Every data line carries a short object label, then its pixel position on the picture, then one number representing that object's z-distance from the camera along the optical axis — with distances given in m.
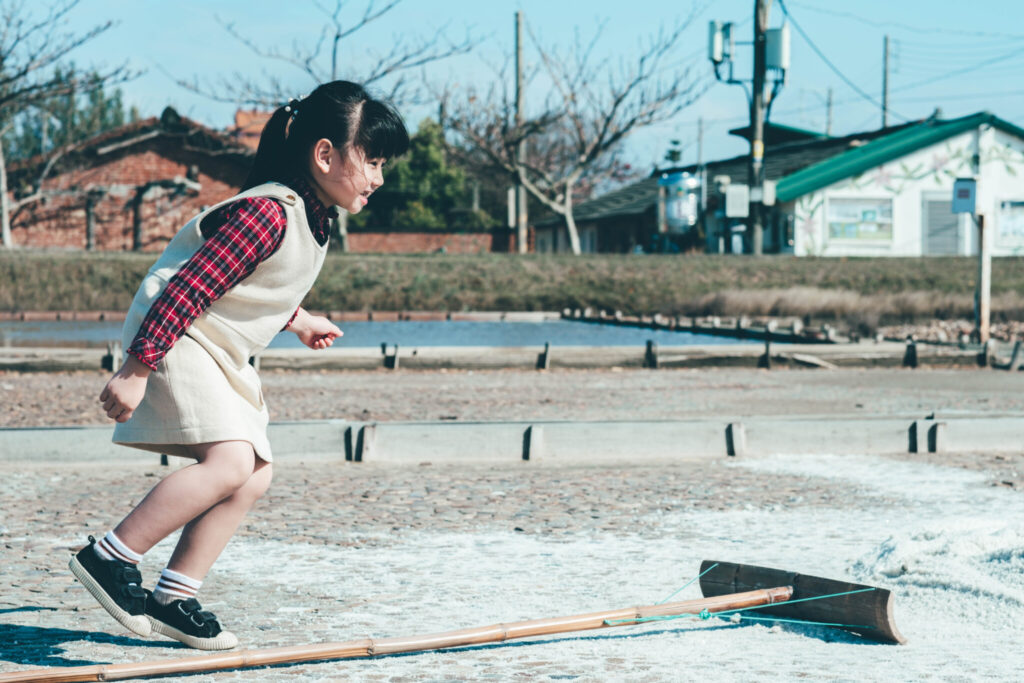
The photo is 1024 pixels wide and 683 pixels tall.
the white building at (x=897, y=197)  29.84
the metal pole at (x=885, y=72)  54.59
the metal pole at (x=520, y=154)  28.81
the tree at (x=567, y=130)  28.27
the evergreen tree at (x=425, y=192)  49.88
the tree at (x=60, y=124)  27.74
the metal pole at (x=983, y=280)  13.65
